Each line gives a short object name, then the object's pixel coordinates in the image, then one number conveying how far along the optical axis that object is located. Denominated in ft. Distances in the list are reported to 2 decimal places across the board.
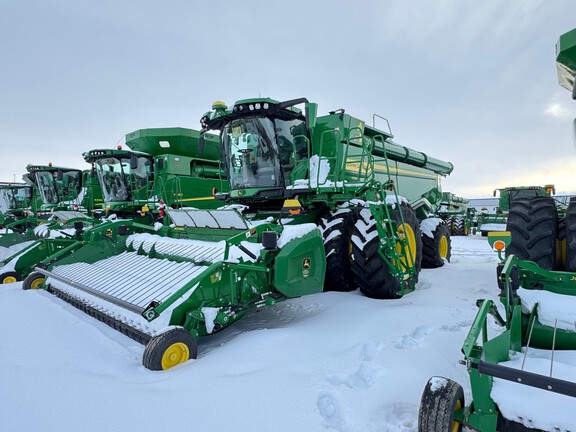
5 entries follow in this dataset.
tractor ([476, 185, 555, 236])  41.34
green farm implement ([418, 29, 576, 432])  4.85
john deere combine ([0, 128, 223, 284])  31.86
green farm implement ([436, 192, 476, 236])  50.94
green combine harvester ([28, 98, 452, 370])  9.81
